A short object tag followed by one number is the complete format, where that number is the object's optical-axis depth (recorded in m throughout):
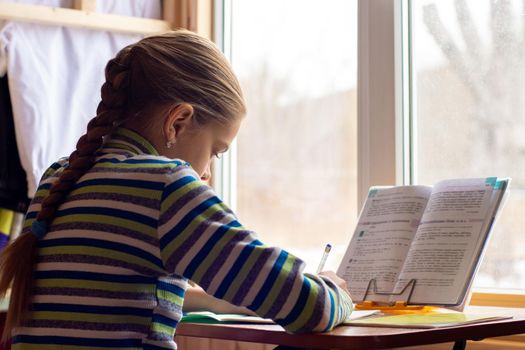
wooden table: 1.92
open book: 2.31
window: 2.72
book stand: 2.32
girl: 1.92
